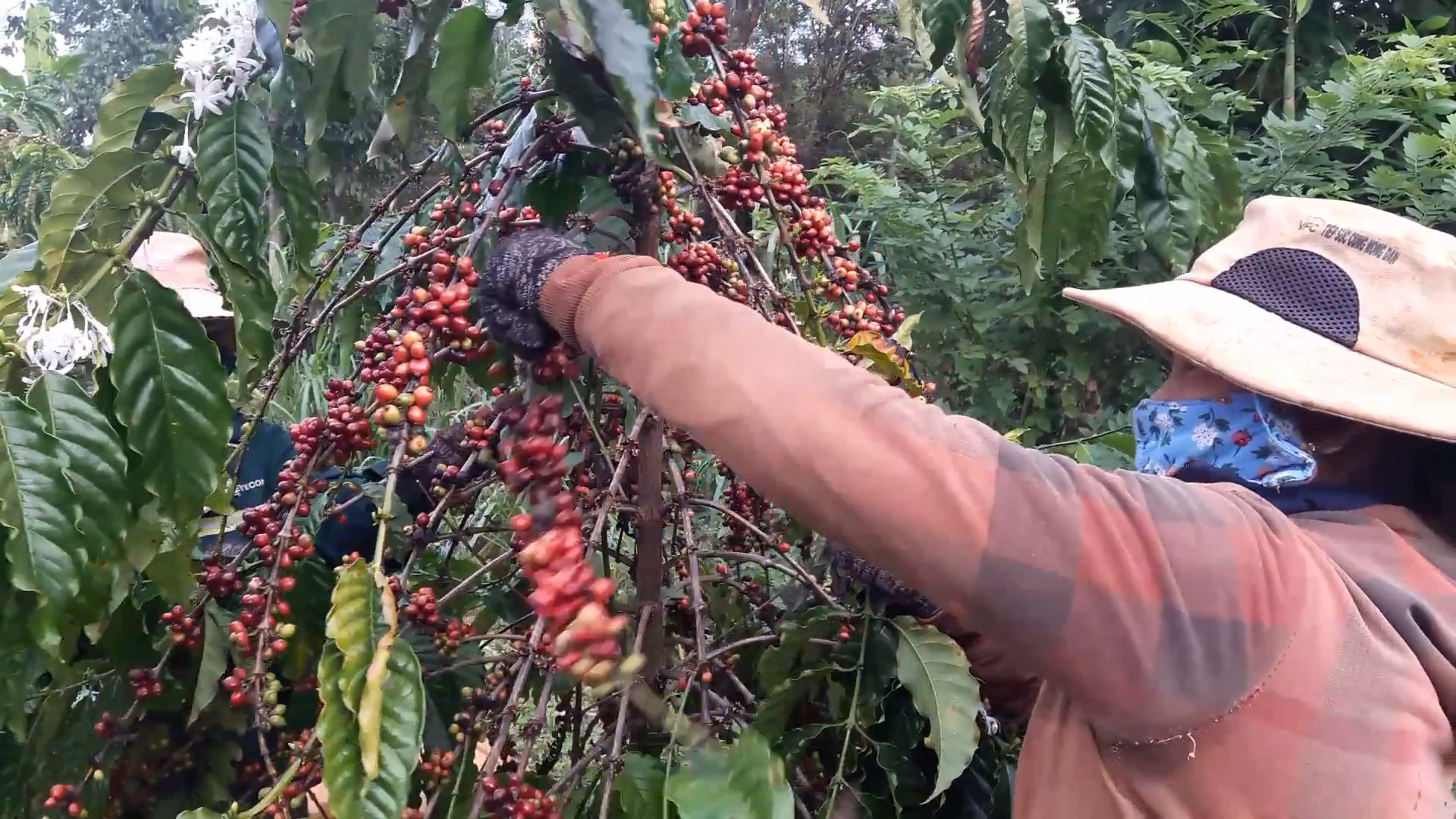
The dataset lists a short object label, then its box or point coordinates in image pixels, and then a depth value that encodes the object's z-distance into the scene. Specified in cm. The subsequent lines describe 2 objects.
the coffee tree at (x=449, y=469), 79
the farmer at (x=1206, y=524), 69
